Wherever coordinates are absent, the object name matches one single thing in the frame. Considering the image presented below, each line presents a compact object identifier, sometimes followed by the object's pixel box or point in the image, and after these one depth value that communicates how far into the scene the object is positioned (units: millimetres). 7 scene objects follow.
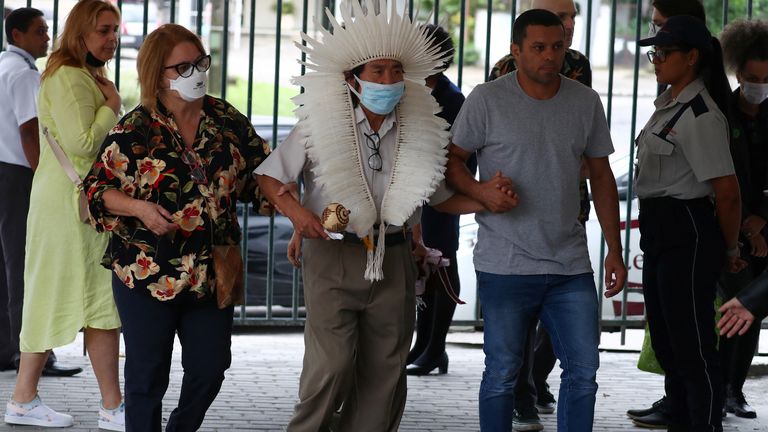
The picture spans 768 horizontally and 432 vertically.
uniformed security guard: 9953
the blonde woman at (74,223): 10477
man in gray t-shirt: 9141
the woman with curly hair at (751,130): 11453
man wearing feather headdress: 8867
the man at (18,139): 12734
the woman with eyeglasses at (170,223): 8820
